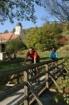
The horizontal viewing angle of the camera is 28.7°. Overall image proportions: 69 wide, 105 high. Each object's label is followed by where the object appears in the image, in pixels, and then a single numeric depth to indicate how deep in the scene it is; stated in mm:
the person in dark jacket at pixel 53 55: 7763
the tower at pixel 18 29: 25237
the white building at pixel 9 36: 22749
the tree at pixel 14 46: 19386
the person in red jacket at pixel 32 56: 5765
